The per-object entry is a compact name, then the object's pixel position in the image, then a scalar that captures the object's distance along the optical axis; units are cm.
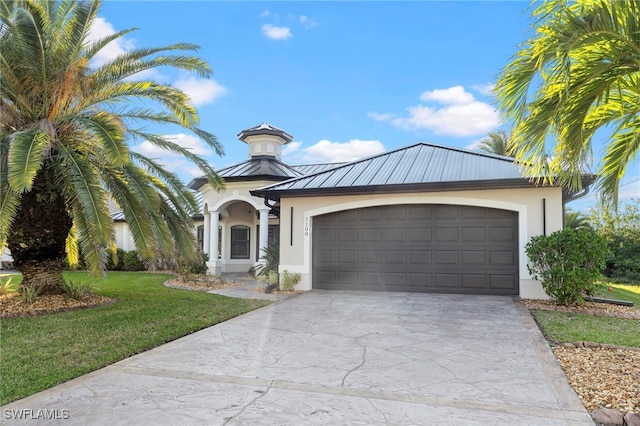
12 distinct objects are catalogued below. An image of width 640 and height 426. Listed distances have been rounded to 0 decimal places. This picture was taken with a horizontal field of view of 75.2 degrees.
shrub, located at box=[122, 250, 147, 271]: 2083
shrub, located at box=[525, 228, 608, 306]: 922
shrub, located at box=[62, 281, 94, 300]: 953
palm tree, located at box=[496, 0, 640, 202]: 425
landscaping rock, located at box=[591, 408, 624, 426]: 377
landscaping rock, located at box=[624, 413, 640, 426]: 370
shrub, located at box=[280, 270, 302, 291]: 1269
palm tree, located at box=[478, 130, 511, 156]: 3071
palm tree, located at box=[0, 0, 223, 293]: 780
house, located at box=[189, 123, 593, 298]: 1090
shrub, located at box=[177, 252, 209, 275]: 1536
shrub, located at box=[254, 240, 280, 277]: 1418
